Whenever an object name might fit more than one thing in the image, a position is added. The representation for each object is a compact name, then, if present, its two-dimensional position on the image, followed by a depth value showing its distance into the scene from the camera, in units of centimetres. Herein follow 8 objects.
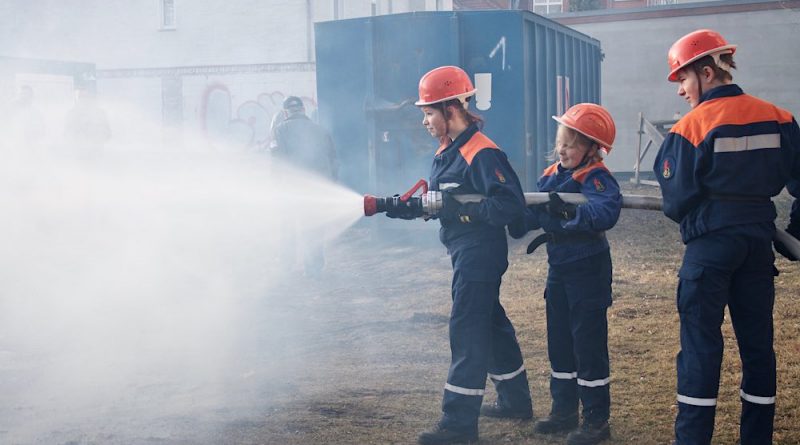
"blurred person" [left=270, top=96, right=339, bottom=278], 1003
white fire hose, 450
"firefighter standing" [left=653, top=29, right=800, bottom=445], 408
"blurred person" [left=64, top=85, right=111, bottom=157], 1558
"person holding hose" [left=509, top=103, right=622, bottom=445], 468
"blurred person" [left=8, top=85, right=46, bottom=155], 1428
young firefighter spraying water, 471
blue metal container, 1173
